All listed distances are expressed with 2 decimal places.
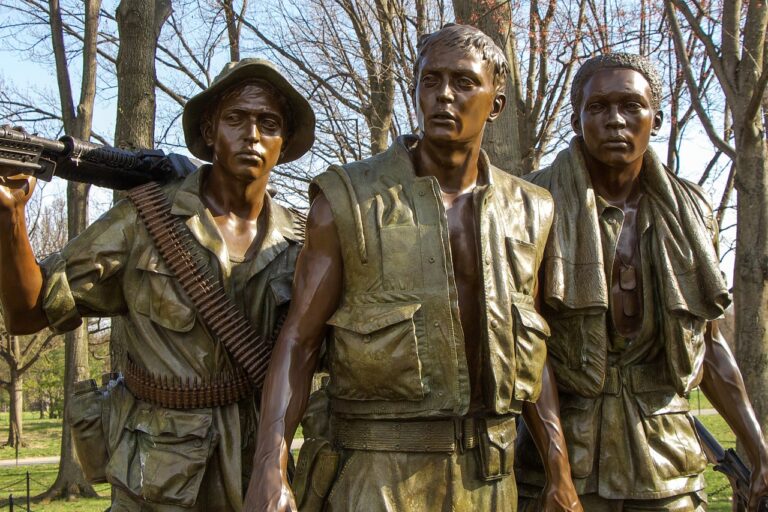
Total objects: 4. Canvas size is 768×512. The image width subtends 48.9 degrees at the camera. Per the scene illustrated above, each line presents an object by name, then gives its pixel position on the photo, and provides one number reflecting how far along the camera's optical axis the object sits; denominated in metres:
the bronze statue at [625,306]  3.59
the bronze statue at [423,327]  2.89
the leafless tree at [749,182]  7.37
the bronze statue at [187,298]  3.46
